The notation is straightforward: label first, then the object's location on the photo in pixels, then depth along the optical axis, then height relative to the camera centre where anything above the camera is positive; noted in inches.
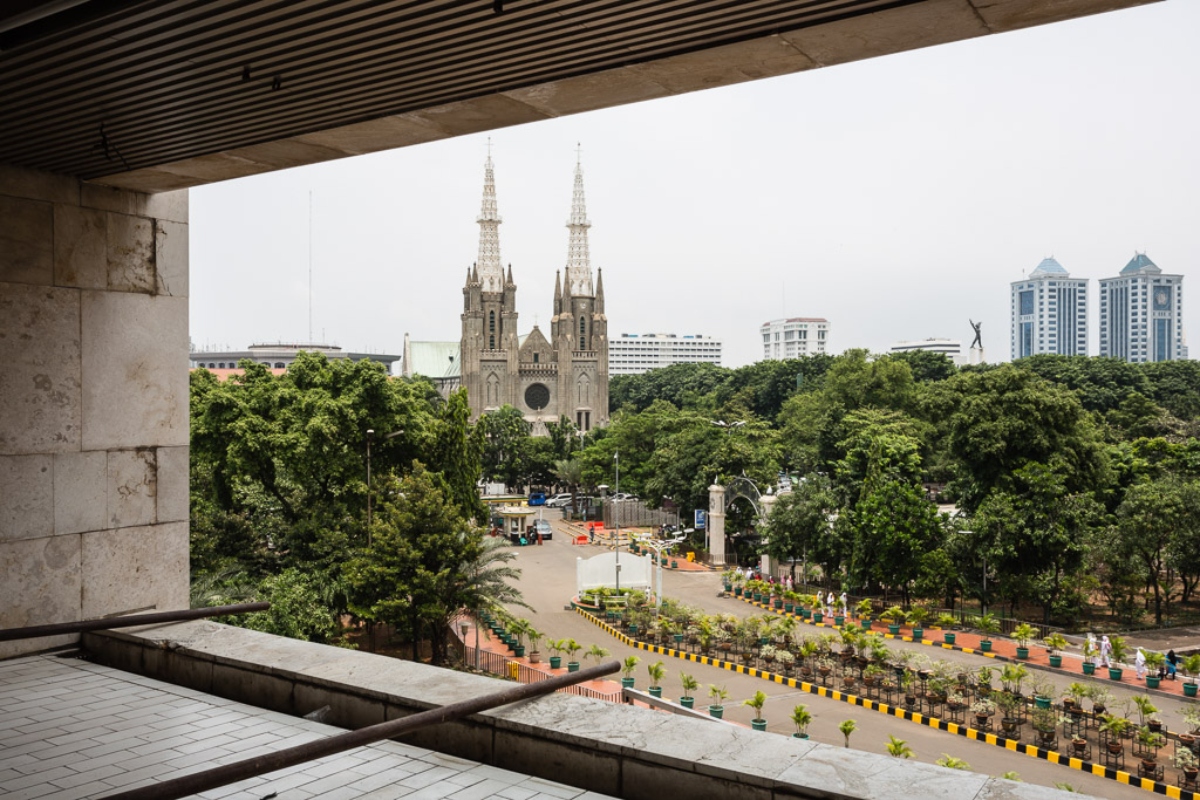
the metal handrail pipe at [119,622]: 215.1 -55.5
